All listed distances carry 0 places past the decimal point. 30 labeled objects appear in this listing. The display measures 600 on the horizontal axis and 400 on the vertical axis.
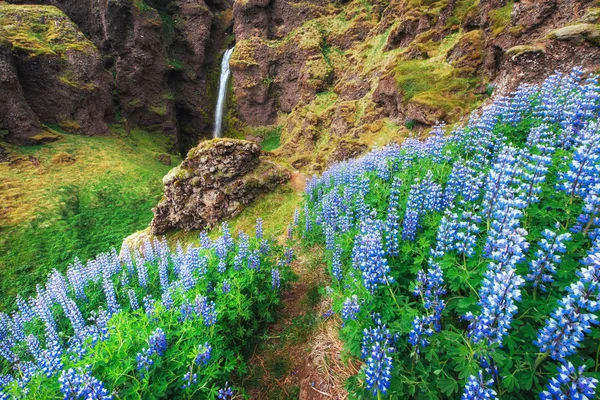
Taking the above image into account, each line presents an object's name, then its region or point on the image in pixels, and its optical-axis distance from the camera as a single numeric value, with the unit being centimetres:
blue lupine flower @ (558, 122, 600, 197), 242
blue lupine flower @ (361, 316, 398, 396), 203
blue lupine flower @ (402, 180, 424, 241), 309
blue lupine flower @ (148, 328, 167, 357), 290
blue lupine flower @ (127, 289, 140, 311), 481
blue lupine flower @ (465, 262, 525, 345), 175
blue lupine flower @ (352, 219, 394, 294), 255
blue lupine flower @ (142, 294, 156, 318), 352
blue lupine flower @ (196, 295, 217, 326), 337
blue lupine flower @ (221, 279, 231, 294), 392
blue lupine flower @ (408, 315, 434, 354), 209
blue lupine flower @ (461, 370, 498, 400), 167
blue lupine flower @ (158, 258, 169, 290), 506
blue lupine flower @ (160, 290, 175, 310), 383
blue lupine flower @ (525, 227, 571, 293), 196
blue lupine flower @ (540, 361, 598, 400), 150
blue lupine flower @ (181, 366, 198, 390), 274
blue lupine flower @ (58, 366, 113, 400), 243
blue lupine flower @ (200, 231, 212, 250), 534
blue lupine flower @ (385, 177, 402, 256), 290
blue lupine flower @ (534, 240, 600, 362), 162
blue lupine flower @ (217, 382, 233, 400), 282
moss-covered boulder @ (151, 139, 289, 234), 1132
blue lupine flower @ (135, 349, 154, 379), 267
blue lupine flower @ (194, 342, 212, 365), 287
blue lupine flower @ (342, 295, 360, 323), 242
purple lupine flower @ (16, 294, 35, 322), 592
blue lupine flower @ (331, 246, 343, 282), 341
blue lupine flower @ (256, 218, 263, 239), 549
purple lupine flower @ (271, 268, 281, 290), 446
